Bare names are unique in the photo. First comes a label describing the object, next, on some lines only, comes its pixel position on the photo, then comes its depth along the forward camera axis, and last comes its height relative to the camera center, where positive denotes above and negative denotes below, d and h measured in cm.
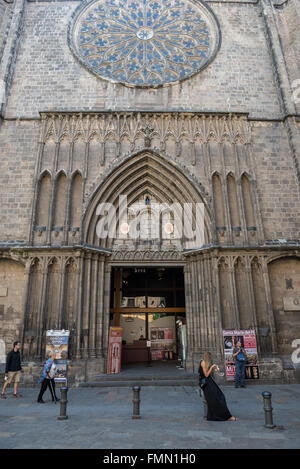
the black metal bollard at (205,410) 582 -147
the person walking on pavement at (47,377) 743 -101
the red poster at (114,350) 1078 -59
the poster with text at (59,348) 977 -43
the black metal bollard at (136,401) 586 -130
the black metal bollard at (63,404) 585 -133
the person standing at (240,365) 950 -104
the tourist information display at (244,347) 992 -57
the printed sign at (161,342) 1554 -49
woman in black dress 560 -127
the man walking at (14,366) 819 -82
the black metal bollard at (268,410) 514 -131
